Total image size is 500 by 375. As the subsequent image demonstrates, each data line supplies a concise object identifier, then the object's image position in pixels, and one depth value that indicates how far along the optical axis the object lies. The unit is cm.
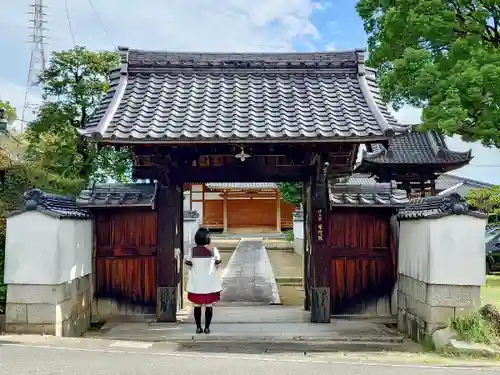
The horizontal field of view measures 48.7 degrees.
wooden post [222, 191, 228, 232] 4725
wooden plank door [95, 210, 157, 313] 1011
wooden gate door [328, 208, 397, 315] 1011
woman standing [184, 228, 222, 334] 884
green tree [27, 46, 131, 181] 2055
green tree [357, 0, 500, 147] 1484
